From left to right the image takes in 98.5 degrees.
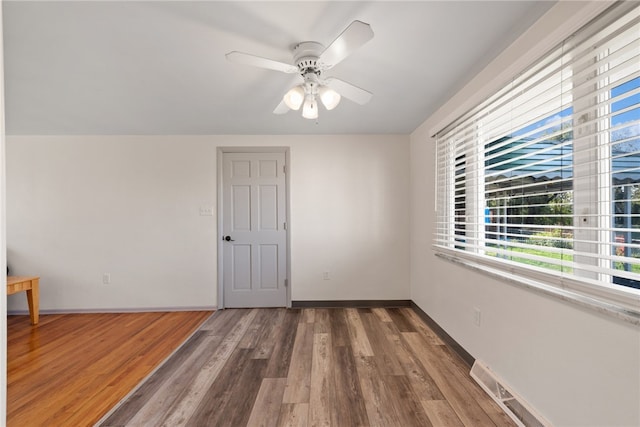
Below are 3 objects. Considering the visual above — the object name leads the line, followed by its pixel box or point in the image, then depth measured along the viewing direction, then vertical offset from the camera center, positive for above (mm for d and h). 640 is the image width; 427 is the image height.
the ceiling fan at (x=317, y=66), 1293 +825
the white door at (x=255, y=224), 3594 -129
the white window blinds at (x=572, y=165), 1119 +241
